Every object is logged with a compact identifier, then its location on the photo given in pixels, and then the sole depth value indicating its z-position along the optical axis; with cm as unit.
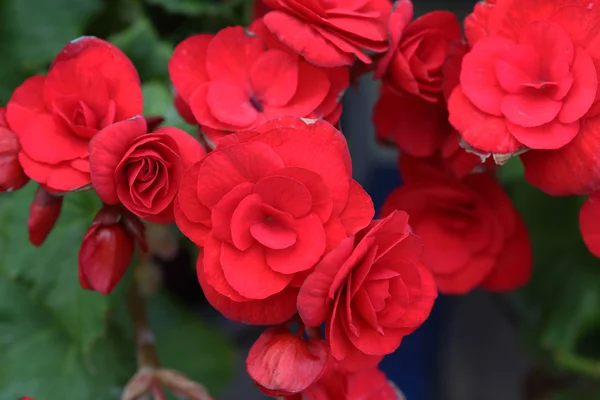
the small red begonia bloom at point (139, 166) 67
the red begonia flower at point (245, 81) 69
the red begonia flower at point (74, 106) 69
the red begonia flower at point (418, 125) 73
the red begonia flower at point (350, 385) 70
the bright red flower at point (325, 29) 69
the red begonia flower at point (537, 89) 68
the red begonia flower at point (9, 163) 69
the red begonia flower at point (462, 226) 73
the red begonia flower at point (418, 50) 70
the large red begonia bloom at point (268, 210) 66
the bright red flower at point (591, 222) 69
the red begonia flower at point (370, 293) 66
